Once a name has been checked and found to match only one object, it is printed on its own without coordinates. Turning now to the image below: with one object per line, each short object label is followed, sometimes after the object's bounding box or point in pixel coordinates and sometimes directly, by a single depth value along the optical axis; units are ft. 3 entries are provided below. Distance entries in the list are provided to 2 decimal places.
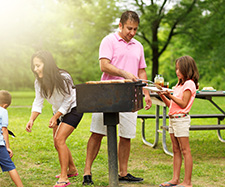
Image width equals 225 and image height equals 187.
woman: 14.10
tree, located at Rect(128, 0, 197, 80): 80.79
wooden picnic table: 18.92
